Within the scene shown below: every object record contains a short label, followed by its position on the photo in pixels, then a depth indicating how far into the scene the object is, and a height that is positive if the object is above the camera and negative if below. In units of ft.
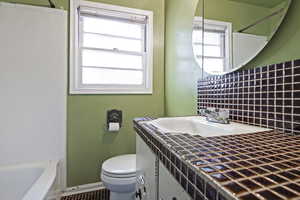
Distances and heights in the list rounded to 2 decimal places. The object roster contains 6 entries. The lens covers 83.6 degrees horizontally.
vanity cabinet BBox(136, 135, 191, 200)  1.69 -1.03
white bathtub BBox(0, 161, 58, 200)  4.17 -2.03
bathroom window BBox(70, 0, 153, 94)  5.74 +1.82
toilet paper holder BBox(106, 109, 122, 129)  5.91 -0.63
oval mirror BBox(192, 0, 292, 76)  2.75 +1.38
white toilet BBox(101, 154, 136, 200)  4.15 -2.01
